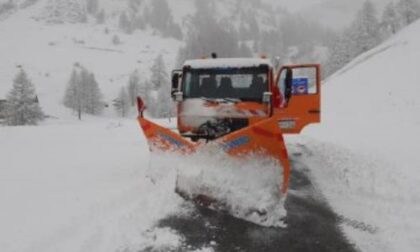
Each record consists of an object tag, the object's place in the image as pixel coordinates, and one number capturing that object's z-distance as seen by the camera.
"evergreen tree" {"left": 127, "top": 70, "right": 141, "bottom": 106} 97.50
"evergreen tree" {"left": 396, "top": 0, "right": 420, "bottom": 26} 70.56
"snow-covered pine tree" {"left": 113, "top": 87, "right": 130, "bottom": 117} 92.31
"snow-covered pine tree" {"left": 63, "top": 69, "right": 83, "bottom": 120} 81.62
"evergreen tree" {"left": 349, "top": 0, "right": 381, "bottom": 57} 65.06
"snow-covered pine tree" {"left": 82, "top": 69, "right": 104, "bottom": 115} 85.44
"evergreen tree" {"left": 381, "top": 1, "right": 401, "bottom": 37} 73.25
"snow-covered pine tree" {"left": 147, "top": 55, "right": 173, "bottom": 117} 75.03
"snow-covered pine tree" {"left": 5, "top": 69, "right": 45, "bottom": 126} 51.19
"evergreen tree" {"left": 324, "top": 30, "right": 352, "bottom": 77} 66.75
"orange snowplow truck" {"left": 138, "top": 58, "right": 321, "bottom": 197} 8.88
